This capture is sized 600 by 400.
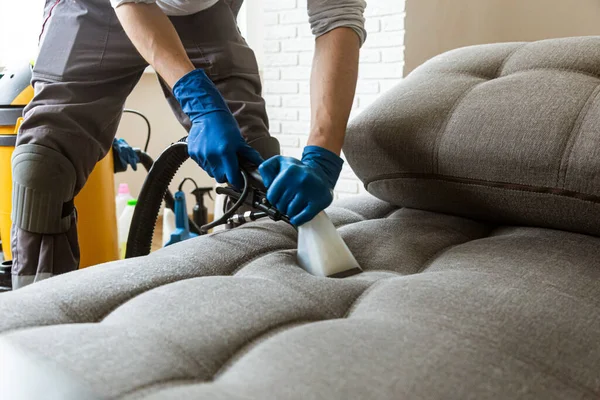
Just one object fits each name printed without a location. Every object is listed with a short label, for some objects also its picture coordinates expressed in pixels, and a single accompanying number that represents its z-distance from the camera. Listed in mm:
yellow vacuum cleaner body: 1689
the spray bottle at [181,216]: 2020
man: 1054
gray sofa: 483
